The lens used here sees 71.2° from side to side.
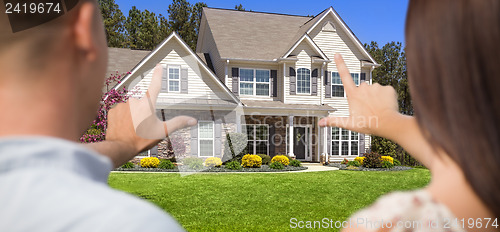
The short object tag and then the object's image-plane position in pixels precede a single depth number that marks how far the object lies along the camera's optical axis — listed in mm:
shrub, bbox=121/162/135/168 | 13435
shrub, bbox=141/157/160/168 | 12084
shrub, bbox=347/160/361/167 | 17453
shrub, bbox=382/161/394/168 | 16875
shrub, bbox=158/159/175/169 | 11714
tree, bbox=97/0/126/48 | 30250
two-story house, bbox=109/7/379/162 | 18703
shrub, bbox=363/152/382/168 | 17047
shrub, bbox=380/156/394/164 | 17202
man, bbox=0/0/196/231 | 446
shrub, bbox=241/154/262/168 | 15938
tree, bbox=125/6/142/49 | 32750
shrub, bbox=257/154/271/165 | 17344
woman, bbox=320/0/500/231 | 507
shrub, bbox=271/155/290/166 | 16859
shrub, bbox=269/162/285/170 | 16031
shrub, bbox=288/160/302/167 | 16981
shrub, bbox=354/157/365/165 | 17900
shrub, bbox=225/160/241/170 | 15011
